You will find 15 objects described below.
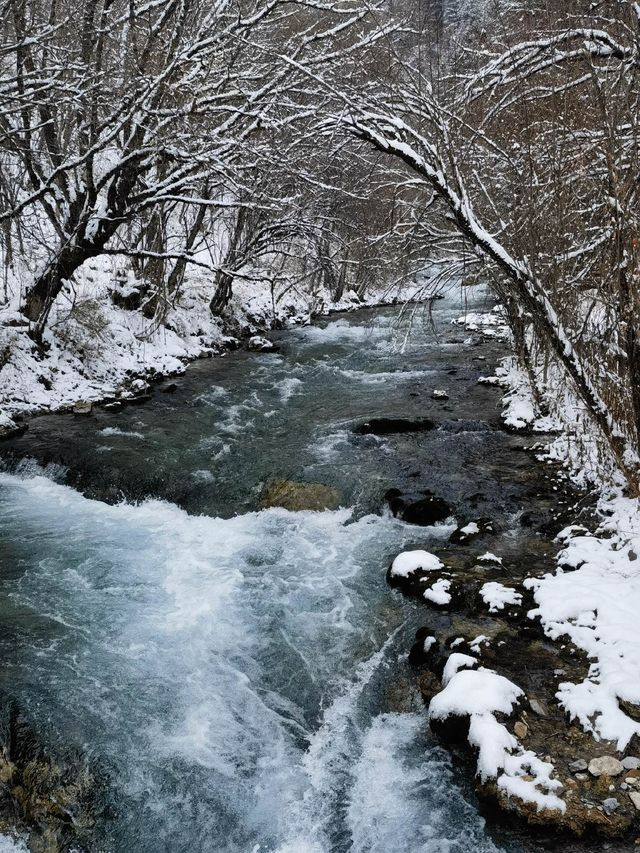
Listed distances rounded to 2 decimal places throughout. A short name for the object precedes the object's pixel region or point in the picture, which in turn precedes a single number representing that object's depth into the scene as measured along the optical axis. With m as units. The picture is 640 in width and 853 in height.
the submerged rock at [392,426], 9.66
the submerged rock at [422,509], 6.85
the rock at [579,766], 3.31
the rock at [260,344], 16.48
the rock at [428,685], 4.23
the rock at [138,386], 11.73
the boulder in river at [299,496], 7.48
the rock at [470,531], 6.22
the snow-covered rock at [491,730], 3.25
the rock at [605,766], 3.27
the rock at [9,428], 9.07
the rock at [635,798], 3.11
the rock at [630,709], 3.59
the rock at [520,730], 3.58
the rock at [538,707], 3.76
